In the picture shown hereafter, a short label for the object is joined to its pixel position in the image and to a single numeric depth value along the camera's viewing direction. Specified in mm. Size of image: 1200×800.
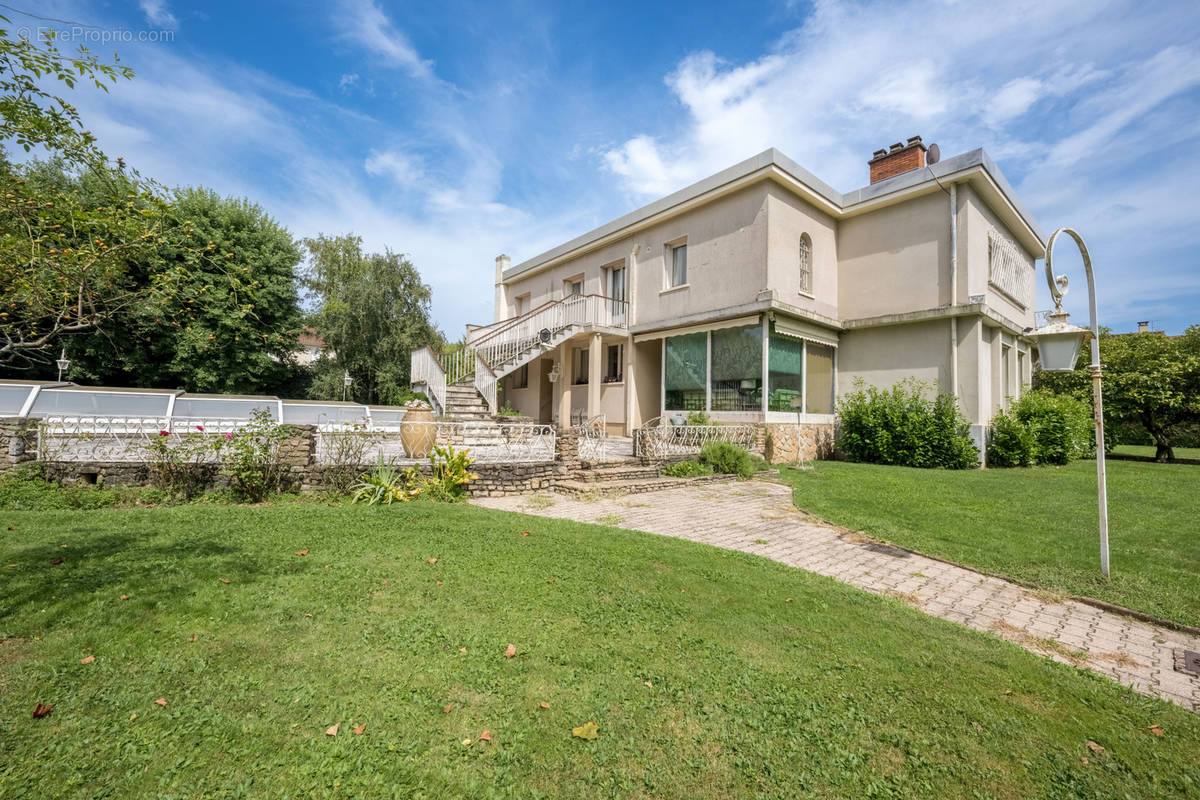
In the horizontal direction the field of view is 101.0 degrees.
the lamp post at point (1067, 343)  4914
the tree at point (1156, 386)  13617
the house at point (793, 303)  12500
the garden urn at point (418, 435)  9445
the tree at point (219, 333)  18000
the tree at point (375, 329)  25422
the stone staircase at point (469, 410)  11156
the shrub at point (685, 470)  10797
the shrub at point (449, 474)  8094
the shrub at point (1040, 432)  12156
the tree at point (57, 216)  3160
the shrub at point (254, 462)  7273
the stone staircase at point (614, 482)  9312
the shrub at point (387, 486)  7441
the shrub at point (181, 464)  7199
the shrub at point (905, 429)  11938
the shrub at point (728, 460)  11172
